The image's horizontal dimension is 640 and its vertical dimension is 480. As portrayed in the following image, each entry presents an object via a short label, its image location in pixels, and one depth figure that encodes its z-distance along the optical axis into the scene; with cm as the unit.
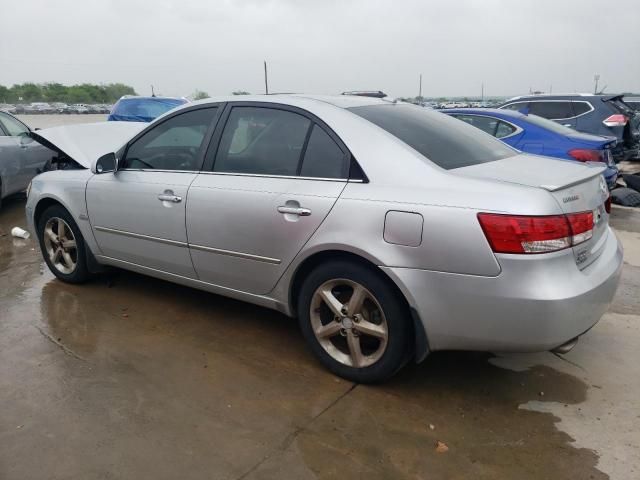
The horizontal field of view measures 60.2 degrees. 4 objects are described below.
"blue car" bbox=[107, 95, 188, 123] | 1098
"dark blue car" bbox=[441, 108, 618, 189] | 689
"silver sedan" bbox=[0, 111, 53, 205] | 775
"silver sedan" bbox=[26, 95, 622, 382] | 254
